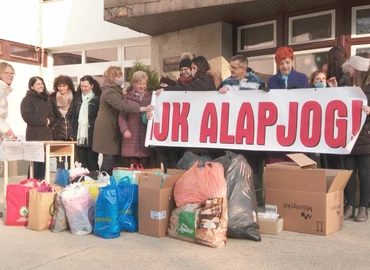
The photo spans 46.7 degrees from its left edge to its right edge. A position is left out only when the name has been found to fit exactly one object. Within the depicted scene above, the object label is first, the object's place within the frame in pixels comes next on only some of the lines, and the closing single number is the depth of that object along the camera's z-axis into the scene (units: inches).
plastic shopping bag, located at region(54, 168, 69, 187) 191.3
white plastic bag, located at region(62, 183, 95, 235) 161.2
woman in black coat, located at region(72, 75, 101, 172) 230.1
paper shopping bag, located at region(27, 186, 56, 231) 169.0
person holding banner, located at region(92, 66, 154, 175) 213.2
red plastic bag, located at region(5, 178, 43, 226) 176.7
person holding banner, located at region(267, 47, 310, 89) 190.9
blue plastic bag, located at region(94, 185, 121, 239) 154.5
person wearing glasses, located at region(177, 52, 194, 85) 212.2
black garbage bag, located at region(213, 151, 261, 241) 148.9
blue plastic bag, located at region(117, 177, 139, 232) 160.4
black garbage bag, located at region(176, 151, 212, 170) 179.6
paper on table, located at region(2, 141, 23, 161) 214.5
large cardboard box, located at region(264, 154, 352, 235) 154.0
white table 207.6
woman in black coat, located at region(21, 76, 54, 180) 232.2
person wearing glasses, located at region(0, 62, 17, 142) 198.7
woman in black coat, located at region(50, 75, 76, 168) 249.4
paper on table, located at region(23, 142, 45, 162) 205.5
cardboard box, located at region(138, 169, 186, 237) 155.3
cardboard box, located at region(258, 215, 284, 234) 157.8
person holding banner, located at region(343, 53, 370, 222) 174.7
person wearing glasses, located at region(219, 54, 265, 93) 194.7
